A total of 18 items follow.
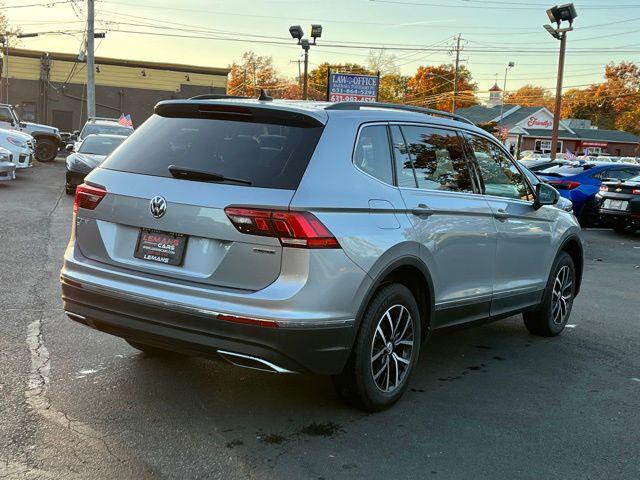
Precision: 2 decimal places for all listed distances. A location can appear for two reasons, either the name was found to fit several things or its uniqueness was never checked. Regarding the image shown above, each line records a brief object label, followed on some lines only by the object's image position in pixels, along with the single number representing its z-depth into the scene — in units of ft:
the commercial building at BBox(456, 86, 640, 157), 253.03
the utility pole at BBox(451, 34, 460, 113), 261.65
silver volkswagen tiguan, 12.01
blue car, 54.60
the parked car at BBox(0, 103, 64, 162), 85.93
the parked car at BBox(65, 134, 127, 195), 50.24
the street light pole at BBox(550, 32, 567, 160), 76.43
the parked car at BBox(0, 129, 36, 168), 59.00
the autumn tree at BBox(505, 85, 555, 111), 383.04
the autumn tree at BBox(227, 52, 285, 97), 319.68
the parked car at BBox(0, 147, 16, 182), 53.16
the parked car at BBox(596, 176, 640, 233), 48.14
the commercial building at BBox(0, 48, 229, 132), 149.38
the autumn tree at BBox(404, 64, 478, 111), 328.88
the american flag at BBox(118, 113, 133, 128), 97.40
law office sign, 78.02
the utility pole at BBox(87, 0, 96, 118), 103.71
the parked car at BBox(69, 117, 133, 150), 66.74
